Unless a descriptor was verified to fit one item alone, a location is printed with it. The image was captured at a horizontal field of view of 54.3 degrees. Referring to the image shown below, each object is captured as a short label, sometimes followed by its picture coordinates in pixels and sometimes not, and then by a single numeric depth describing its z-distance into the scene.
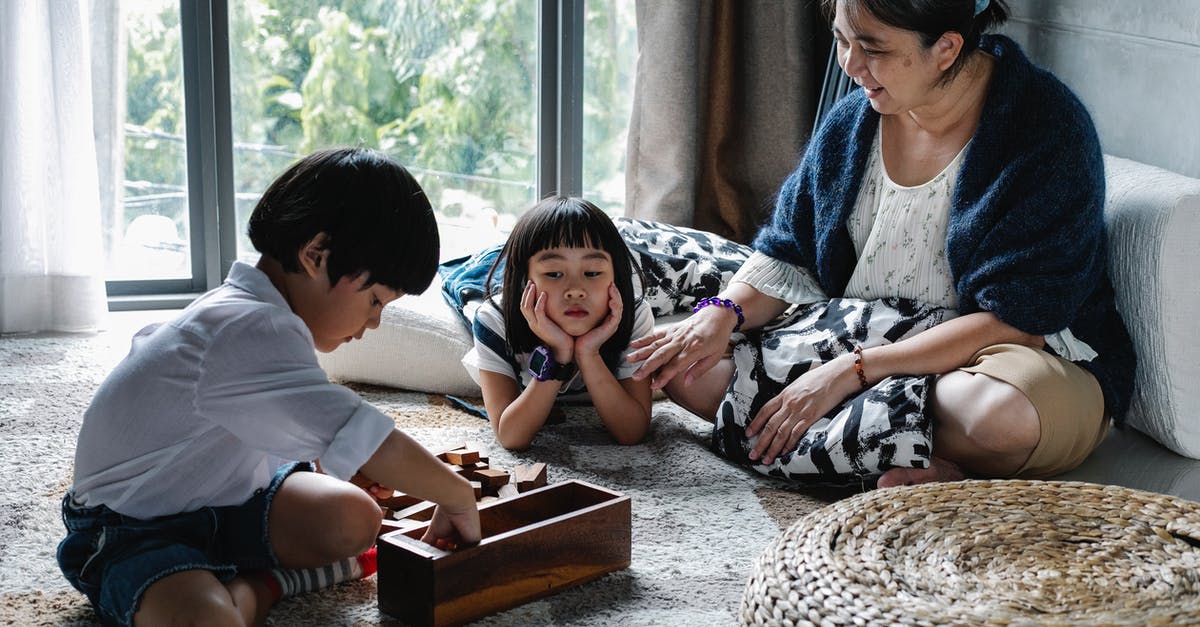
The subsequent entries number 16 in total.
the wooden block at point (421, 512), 1.54
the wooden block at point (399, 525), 1.41
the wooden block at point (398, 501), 1.66
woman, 1.71
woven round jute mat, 1.15
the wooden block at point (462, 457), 1.70
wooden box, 1.31
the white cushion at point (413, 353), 2.36
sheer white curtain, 2.74
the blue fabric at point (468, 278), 2.43
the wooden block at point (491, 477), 1.63
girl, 1.95
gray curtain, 3.14
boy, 1.23
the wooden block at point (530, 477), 1.65
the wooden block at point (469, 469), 1.66
